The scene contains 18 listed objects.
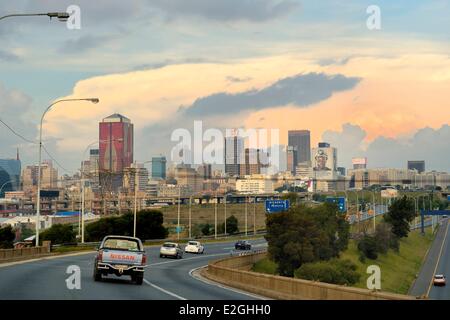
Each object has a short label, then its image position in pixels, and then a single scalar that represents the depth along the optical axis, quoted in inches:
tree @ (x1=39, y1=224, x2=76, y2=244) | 4399.4
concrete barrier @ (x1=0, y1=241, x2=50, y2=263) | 2079.2
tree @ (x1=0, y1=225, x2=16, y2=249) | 4333.2
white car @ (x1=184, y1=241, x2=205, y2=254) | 3639.3
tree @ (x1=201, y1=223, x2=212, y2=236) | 6465.1
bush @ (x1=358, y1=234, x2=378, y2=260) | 4995.1
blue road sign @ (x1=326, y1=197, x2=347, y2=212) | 4685.0
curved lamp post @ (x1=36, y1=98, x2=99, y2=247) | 2359.6
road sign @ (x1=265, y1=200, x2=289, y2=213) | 3951.8
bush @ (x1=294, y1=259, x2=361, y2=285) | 3213.6
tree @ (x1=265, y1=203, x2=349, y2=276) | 3553.2
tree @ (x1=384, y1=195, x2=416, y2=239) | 6505.9
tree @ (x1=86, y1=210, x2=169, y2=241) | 4645.7
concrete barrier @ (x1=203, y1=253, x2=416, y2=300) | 861.2
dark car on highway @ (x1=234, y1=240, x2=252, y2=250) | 4195.4
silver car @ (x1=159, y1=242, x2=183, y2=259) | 2984.7
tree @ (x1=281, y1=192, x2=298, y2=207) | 4335.6
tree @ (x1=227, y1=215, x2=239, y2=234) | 6914.4
